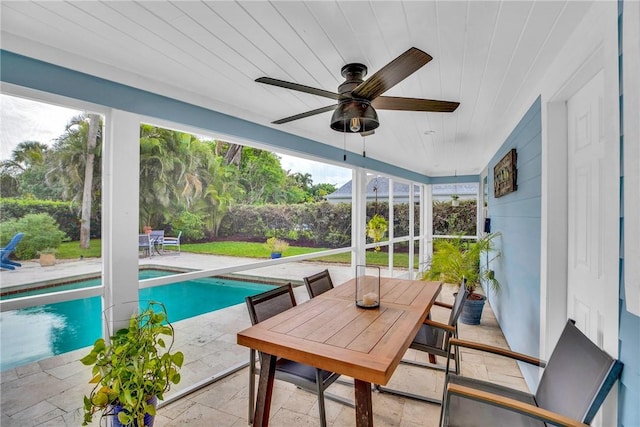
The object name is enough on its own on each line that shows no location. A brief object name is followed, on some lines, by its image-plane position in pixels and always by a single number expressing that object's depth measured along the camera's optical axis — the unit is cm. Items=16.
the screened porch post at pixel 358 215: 464
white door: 123
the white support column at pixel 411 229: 669
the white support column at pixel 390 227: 581
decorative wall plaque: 294
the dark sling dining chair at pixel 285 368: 183
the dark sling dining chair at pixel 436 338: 232
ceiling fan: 145
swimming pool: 177
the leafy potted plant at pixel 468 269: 405
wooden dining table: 152
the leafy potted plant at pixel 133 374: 169
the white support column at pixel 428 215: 746
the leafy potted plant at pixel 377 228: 504
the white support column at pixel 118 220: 207
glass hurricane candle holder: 234
